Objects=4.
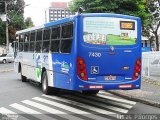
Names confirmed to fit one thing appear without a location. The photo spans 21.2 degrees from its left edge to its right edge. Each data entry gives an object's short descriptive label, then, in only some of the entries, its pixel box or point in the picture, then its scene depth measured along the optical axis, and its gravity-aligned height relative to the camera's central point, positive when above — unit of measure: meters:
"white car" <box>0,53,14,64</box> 56.03 -2.20
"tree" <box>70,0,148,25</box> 33.62 +2.79
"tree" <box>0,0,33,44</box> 65.44 +3.35
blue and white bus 12.95 -0.35
